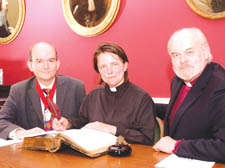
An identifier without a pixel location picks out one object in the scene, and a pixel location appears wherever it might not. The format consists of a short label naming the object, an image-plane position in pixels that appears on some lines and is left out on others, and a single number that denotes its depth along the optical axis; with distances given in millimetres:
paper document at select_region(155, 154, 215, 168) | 1290
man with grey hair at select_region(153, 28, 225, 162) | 1467
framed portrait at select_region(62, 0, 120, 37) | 3568
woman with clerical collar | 2007
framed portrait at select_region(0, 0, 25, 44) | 4676
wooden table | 1327
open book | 1478
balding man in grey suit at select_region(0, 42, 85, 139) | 2686
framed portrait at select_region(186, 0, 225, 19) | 2736
